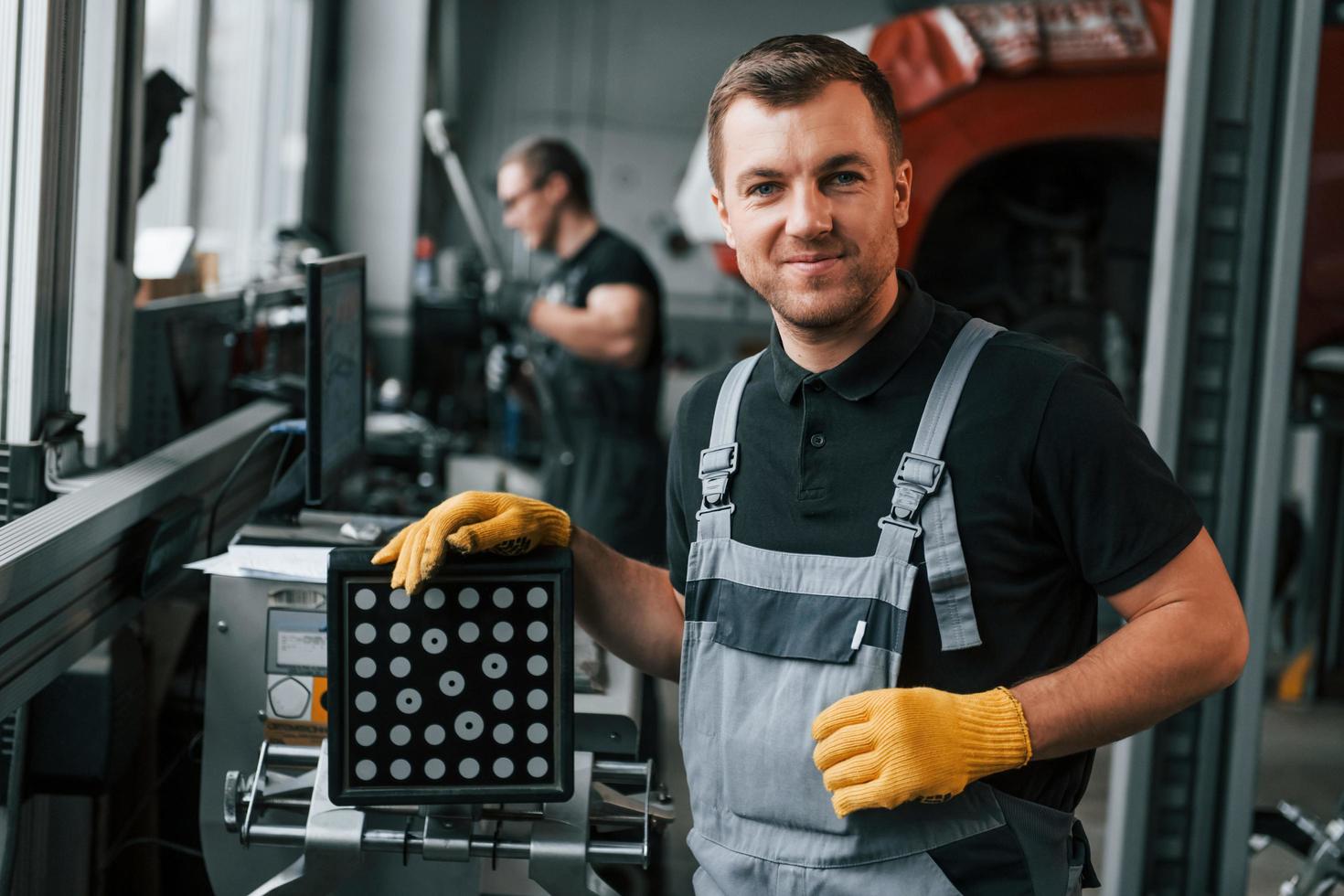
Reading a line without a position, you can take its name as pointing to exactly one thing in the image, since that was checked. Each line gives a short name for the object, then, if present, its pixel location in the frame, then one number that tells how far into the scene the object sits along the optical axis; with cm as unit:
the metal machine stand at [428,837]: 154
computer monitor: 202
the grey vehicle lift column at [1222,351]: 268
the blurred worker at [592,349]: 365
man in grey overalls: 136
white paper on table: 186
